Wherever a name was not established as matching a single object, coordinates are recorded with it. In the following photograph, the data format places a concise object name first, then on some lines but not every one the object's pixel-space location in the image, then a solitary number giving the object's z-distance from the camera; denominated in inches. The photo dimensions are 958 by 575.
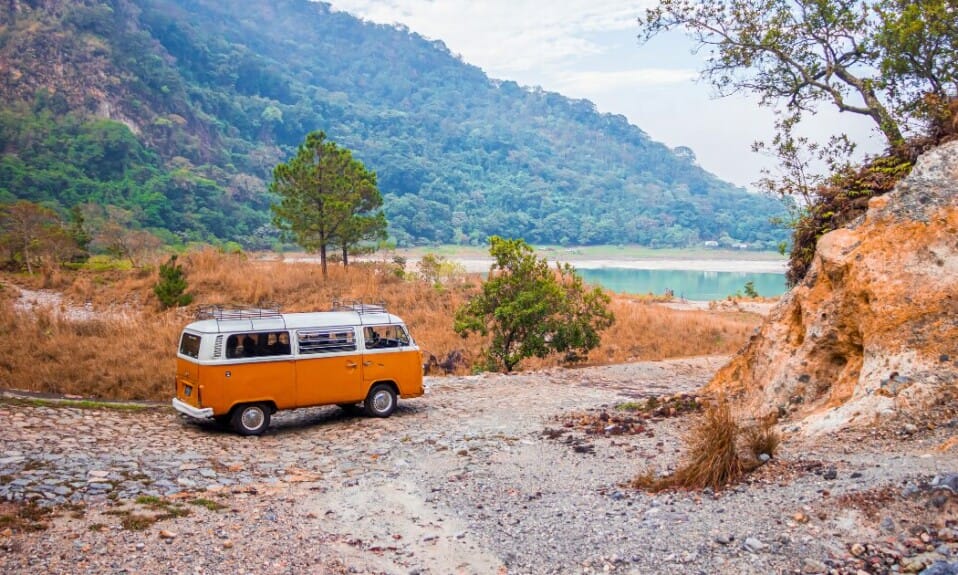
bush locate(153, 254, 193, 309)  1131.9
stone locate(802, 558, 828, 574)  203.3
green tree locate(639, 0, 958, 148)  495.5
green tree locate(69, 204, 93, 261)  1696.6
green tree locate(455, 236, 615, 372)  784.3
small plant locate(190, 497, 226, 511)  300.3
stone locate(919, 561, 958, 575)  185.8
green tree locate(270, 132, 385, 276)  1419.8
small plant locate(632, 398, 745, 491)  283.0
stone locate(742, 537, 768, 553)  220.7
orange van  444.8
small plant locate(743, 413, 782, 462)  294.7
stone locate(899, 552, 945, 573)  194.6
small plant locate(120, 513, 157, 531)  270.6
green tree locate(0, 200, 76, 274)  1535.4
